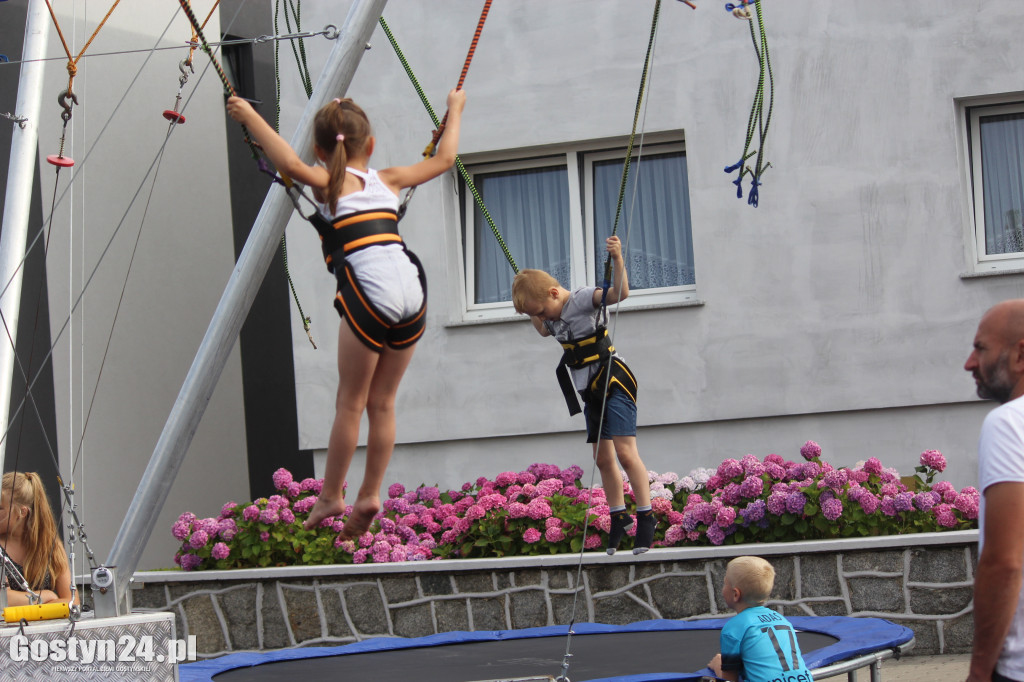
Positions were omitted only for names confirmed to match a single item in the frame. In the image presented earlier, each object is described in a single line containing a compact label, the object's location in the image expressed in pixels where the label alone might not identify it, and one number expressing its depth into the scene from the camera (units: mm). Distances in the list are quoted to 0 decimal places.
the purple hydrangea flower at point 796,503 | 12648
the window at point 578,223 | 15617
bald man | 4816
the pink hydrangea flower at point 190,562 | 14422
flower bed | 12680
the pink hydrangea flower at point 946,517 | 12406
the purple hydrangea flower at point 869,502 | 12508
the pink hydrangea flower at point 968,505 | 12391
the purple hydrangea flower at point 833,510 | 12500
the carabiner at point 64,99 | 9854
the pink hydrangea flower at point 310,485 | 15157
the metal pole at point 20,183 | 10031
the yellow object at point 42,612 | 7988
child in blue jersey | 8375
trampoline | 10016
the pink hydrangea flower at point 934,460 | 13062
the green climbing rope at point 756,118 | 10094
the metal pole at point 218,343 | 7562
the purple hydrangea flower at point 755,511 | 12742
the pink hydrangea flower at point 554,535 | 13203
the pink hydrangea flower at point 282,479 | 15031
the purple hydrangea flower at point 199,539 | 14383
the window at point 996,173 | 14562
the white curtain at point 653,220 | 15570
